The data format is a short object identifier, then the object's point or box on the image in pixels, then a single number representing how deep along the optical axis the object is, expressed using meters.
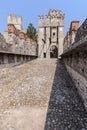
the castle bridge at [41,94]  2.48
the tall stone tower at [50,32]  16.73
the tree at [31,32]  22.73
